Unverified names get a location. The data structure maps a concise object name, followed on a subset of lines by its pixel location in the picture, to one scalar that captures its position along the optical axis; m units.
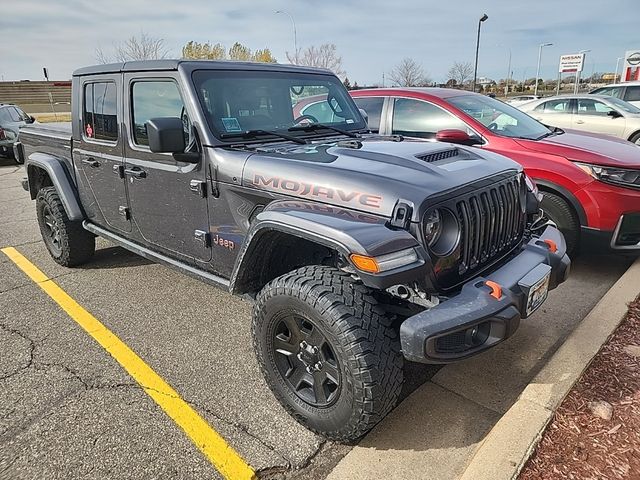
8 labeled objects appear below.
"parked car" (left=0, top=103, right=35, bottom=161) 12.34
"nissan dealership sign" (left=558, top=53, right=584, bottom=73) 30.16
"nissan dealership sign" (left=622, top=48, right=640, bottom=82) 27.64
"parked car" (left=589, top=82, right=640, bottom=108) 13.36
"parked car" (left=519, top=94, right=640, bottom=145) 10.48
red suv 4.15
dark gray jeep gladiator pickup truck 2.14
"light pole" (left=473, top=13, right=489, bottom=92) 32.98
